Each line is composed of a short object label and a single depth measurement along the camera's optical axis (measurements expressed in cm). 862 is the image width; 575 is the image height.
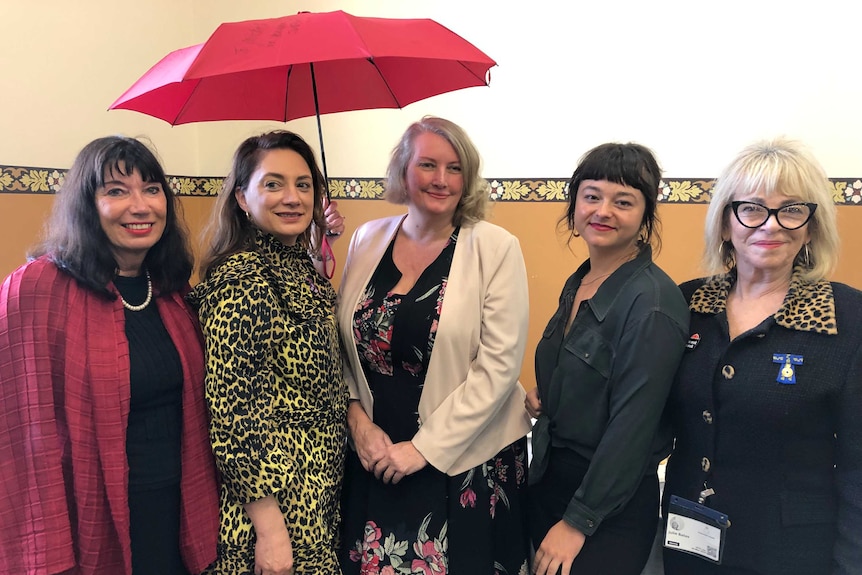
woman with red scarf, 117
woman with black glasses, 117
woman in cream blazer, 146
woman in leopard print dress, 123
